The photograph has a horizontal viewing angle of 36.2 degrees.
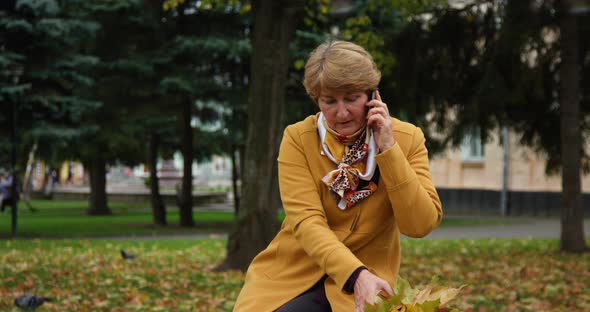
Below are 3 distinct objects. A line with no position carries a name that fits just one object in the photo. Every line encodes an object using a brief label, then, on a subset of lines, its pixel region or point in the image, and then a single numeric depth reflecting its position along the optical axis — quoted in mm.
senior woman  2709
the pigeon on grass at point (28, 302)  8008
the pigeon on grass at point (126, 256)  13805
